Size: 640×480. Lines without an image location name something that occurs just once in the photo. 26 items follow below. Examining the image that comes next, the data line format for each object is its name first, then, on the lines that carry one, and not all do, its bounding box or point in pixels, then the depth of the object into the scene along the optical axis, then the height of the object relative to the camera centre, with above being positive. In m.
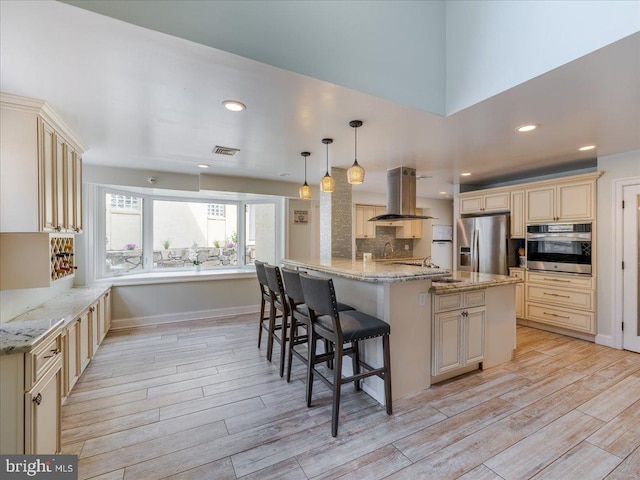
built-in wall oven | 3.80 -0.13
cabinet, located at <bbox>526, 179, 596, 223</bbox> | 3.74 +0.51
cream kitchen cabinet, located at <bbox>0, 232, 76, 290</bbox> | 2.21 -0.18
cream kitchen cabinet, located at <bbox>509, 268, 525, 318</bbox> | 4.41 -0.88
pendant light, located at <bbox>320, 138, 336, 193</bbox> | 3.13 +0.61
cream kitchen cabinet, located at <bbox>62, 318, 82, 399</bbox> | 2.30 -1.01
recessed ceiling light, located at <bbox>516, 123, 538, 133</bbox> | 2.62 +1.04
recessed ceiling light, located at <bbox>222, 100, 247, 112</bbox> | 2.14 +1.02
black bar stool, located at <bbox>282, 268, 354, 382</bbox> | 2.44 -0.67
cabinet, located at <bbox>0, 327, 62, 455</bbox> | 1.36 -0.81
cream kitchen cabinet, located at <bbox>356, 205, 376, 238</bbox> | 6.38 +0.35
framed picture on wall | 5.59 +0.44
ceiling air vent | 3.30 +1.04
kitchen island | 2.37 -0.61
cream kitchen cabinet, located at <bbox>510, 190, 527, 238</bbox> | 4.41 +0.36
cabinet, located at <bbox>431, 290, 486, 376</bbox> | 2.60 -0.88
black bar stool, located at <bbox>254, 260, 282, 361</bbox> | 3.21 -0.52
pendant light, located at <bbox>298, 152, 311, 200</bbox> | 3.55 +0.59
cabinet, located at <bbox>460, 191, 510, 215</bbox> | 4.64 +0.61
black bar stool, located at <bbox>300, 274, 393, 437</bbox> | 2.00 -0.69
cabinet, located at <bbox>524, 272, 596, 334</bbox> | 3.73 -0.87
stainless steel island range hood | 3.91 +0.62
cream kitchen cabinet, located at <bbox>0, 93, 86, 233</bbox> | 1.99 +0.53
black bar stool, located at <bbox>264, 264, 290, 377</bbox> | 2.86 -0.63
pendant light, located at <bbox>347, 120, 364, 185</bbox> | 2.79 +0.63
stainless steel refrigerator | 4.58 -0.11
